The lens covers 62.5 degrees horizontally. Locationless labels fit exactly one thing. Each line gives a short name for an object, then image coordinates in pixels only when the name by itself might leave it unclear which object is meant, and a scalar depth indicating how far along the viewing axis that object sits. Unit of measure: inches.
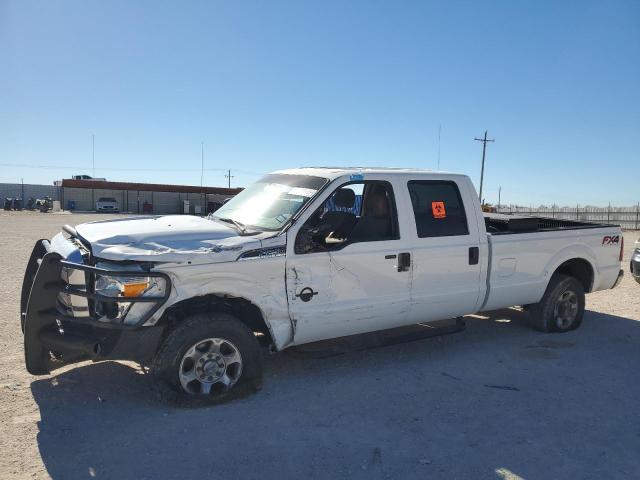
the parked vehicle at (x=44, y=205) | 1902.1
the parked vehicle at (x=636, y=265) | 361.4
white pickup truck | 158.7
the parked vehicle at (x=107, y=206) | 2038.4
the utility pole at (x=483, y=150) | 1788.9
